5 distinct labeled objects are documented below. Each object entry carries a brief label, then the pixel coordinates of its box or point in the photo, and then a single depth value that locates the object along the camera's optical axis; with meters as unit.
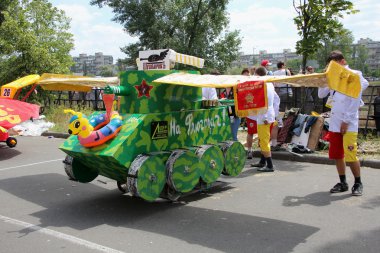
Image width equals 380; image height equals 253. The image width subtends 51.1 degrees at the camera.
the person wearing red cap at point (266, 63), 10.73
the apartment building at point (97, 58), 158.25
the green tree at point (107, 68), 84.05
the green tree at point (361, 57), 93.67
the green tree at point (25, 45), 17.23
